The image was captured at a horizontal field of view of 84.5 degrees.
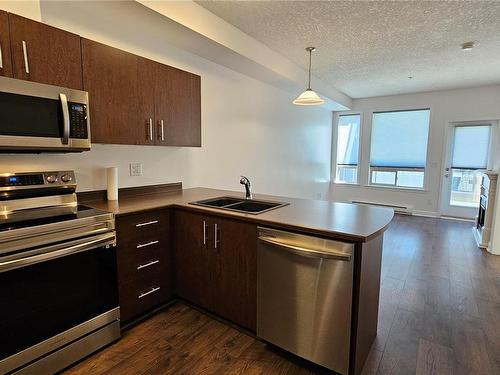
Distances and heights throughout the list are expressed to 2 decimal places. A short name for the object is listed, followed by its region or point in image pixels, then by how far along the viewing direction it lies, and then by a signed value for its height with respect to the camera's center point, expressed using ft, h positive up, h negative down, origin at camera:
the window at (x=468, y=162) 18.29 -0.10
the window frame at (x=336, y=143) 22.49 +1.32
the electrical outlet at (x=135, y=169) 8.66 -0.36
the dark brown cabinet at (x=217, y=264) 6.38 -2.67
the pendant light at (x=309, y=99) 9.67 +2.11
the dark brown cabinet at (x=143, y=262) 6.55 -2.66
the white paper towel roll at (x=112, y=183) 7.73 -0.73
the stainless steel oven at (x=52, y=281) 4.75 -2.38
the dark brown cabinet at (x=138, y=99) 6.62 +1.61
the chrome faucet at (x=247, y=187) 8.12 -0.84
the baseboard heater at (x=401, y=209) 20.68 -3.70
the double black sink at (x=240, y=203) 7.73 -1.31
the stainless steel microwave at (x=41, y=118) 5.09 +0.79
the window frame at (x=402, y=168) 19.70 -0.59
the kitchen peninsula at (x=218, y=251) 5.20 -2.21
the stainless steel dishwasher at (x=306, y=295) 4.99 -2.66
